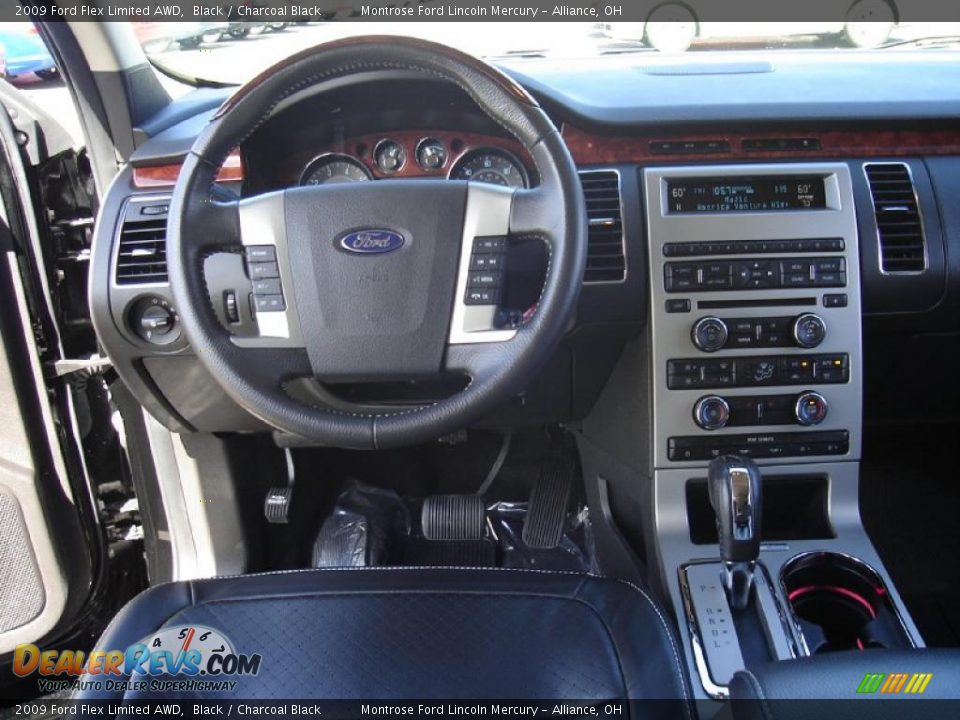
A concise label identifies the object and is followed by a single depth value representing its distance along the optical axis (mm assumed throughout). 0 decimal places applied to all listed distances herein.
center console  1619
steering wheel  1236
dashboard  1616
